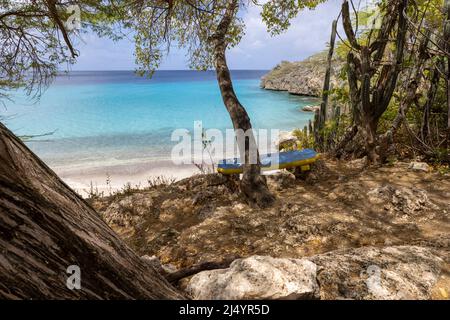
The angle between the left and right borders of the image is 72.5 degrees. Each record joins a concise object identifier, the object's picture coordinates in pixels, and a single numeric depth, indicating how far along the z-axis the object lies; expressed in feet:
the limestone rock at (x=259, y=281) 6.80
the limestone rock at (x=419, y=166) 19.70
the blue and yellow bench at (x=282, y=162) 19.34
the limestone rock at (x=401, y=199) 14.70
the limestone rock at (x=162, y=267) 9.58
